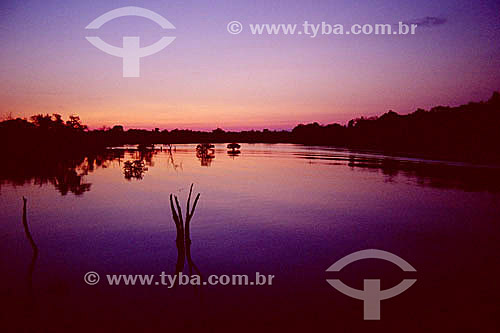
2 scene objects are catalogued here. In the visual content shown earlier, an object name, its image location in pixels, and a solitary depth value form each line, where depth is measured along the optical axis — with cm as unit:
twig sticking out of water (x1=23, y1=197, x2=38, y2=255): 1716
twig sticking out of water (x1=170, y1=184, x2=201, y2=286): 1767
